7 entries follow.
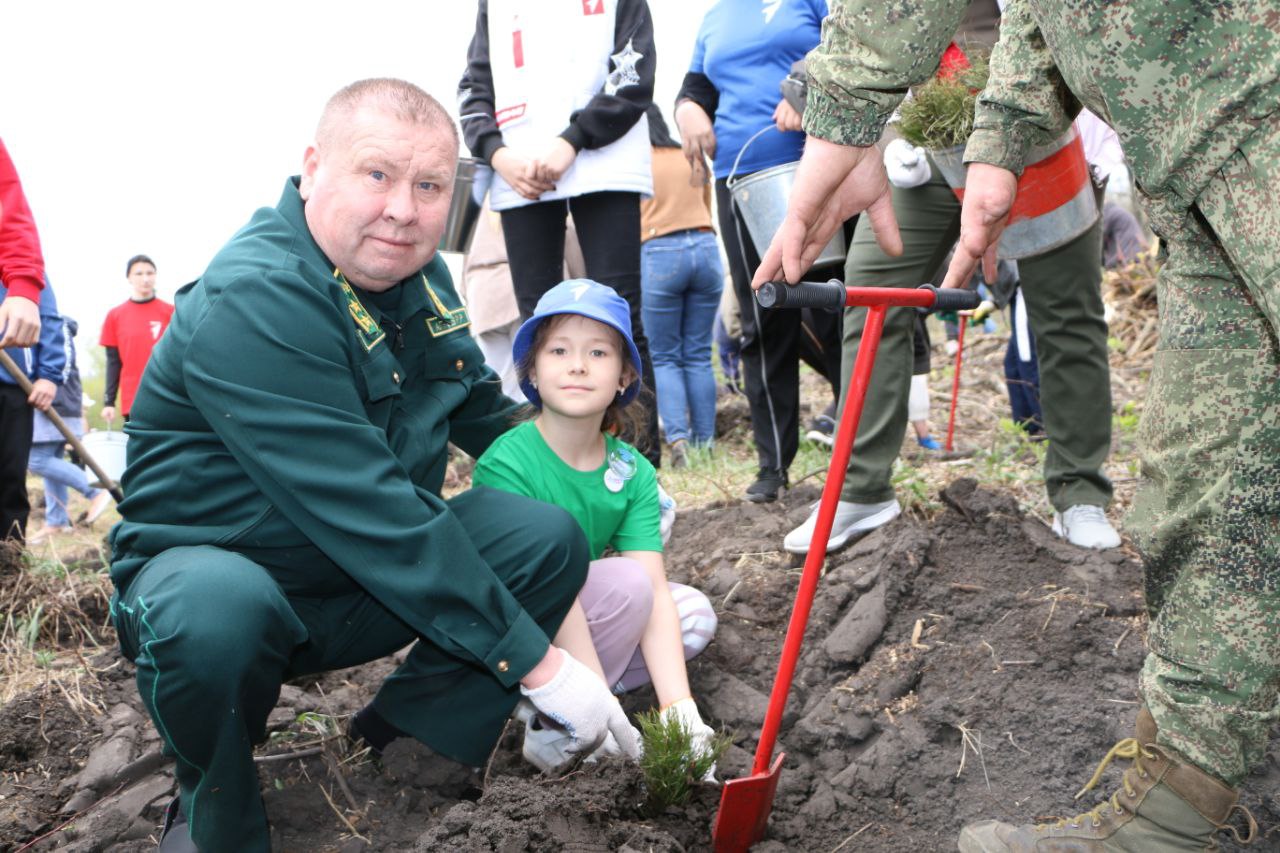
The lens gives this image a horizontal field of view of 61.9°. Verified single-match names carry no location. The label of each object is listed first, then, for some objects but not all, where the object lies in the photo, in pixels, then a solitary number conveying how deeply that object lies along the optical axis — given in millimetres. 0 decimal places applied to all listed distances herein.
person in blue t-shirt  3918
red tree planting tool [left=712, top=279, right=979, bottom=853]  1997
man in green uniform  1985
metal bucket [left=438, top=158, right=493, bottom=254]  4082
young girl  2527
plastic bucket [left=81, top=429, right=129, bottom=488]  6211
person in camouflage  1398
